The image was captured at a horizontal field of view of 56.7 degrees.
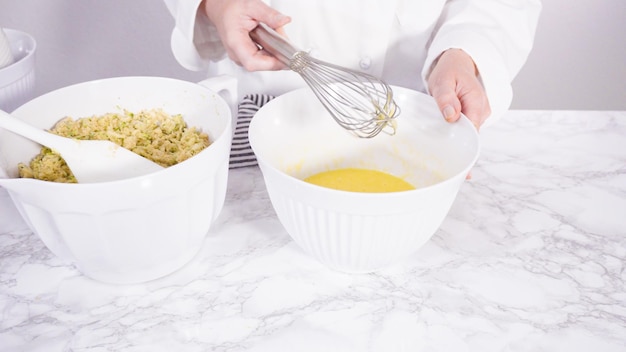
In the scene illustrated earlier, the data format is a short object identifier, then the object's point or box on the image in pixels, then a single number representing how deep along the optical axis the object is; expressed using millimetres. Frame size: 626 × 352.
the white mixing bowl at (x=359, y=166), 547
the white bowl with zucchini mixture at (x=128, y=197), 526
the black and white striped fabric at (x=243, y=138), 803
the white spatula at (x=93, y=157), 583
